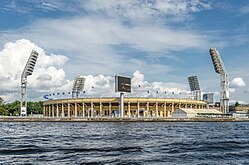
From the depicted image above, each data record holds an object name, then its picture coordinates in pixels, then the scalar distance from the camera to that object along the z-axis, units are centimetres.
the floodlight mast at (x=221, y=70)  17775
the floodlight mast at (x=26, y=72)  16788
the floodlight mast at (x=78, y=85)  19825
